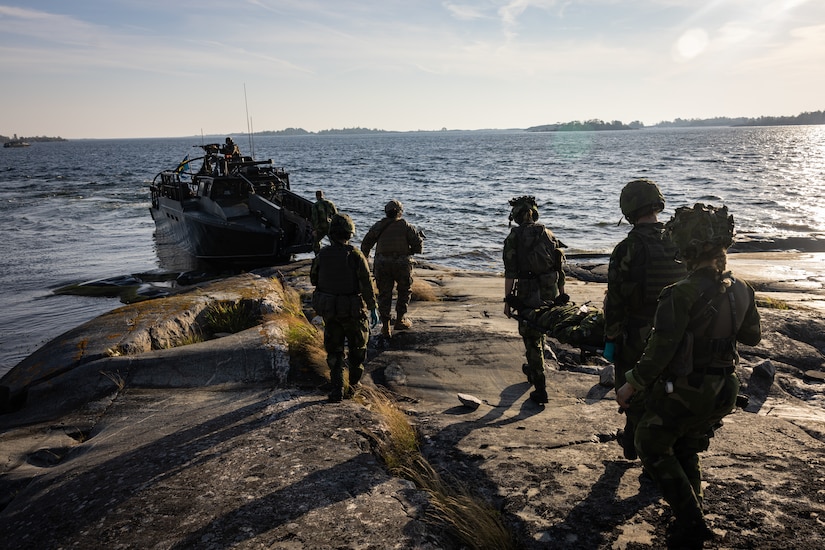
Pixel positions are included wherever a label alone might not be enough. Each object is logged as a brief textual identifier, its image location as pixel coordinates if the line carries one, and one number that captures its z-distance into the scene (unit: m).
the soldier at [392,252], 7.56
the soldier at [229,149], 17.52
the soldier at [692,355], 2.82
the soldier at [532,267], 5.32
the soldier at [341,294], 5.07
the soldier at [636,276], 3.79
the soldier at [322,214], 10.95
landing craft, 15.50
